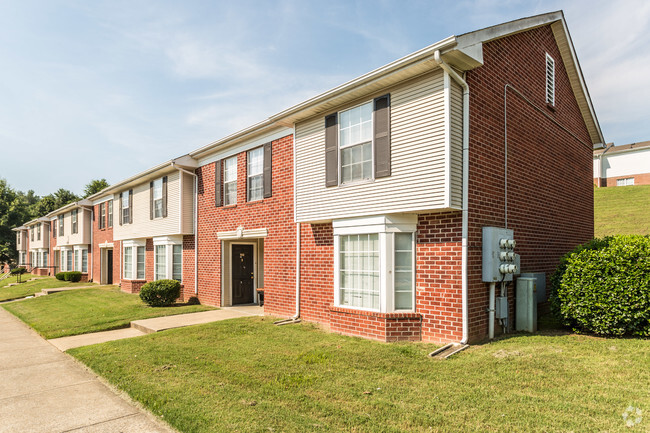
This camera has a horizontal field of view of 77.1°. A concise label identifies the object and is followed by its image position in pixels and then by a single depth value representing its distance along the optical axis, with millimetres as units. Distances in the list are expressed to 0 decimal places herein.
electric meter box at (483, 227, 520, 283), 7578
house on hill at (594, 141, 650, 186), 35344
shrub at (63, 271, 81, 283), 26172
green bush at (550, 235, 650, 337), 6891
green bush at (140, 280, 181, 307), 14117
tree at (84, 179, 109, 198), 53656
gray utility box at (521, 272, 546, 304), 9414
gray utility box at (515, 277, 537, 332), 8124
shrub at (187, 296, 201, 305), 14844
